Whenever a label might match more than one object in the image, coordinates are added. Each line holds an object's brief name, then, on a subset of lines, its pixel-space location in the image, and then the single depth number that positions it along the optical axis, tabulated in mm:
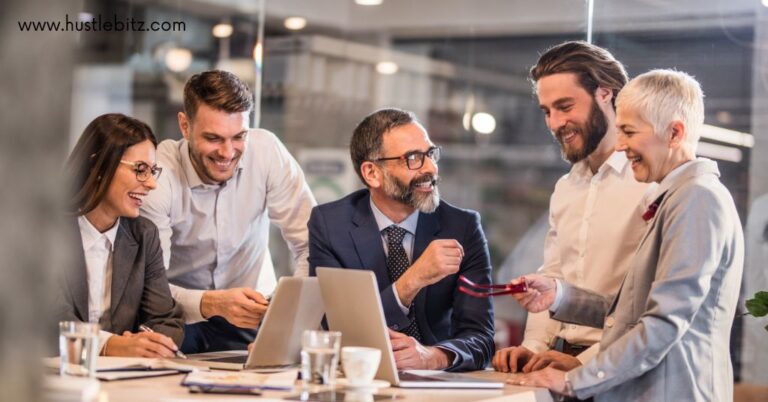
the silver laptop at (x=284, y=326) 2502
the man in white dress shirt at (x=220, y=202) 3441
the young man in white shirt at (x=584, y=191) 3023
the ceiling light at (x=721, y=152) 4059
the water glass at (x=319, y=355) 2158
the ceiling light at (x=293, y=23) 7176
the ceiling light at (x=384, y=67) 7547
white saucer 2143
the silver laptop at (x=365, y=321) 2354
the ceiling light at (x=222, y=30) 7188
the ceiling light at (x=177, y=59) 7703
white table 2064
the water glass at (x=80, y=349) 2066
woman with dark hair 2971
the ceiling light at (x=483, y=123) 7219
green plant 2965
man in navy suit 3039
